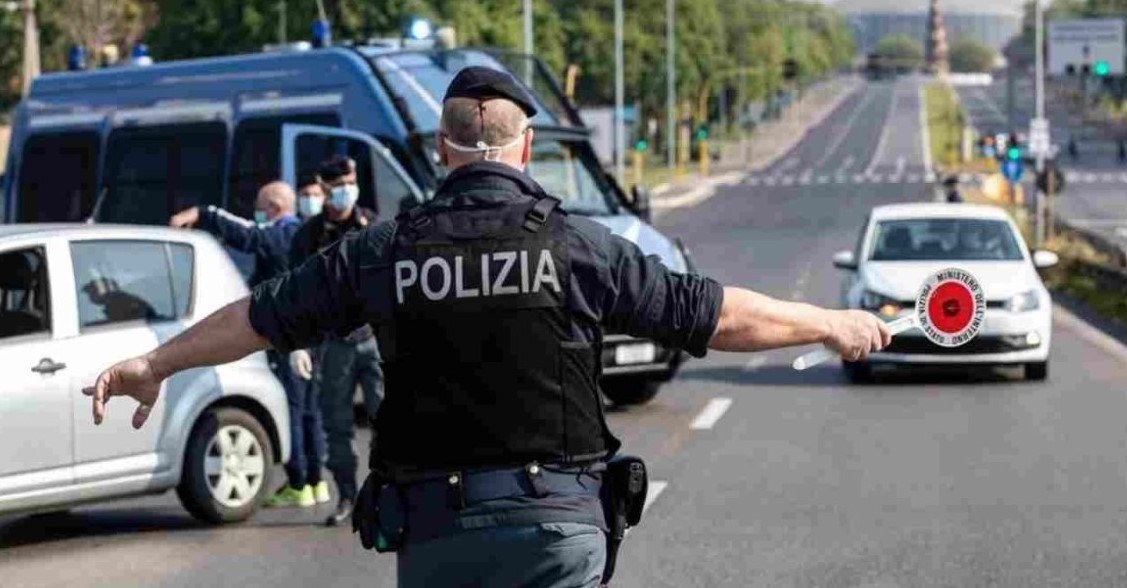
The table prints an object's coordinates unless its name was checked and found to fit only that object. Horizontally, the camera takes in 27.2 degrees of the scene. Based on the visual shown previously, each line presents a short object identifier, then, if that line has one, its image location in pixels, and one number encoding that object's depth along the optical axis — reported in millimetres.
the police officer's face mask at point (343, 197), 11336
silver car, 10492
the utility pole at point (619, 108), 76125
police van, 17047
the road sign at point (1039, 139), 49031
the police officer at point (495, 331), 4633
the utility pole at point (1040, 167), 44844
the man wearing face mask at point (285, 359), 12031
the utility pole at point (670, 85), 92688
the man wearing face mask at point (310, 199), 12836
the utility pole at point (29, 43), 39969
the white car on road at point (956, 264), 19078
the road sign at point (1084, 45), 84938
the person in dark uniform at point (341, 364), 11094
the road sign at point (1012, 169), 53188
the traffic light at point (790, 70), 99375
